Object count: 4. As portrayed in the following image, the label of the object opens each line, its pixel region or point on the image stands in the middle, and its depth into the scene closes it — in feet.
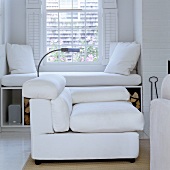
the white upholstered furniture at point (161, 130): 6.97
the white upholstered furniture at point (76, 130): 10.97
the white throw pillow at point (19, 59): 17.90
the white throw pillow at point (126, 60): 17.22
